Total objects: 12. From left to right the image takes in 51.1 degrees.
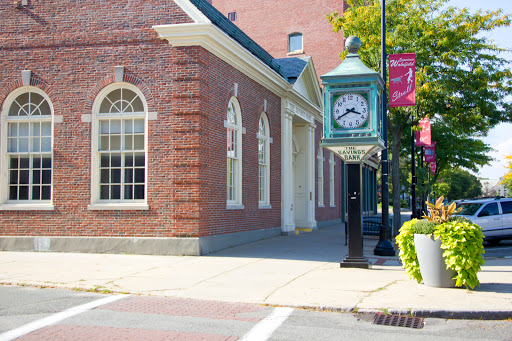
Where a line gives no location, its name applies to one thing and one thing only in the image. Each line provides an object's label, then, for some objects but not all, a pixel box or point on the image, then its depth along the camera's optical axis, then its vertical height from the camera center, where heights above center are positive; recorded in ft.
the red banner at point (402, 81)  48.96 +10.92
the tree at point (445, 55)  61.31 +16.81
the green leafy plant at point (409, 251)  30.68 -2.94
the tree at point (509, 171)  150.51 +8.87
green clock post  36.04 +5.15
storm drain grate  22.59 -5.22
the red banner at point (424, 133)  66.44 +8.42
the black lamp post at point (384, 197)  45.73 +0.28
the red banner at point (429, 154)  85.18 +7.31
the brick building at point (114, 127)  44.65 +6.50
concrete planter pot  29.17 -3.54
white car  59.41 -2.03
